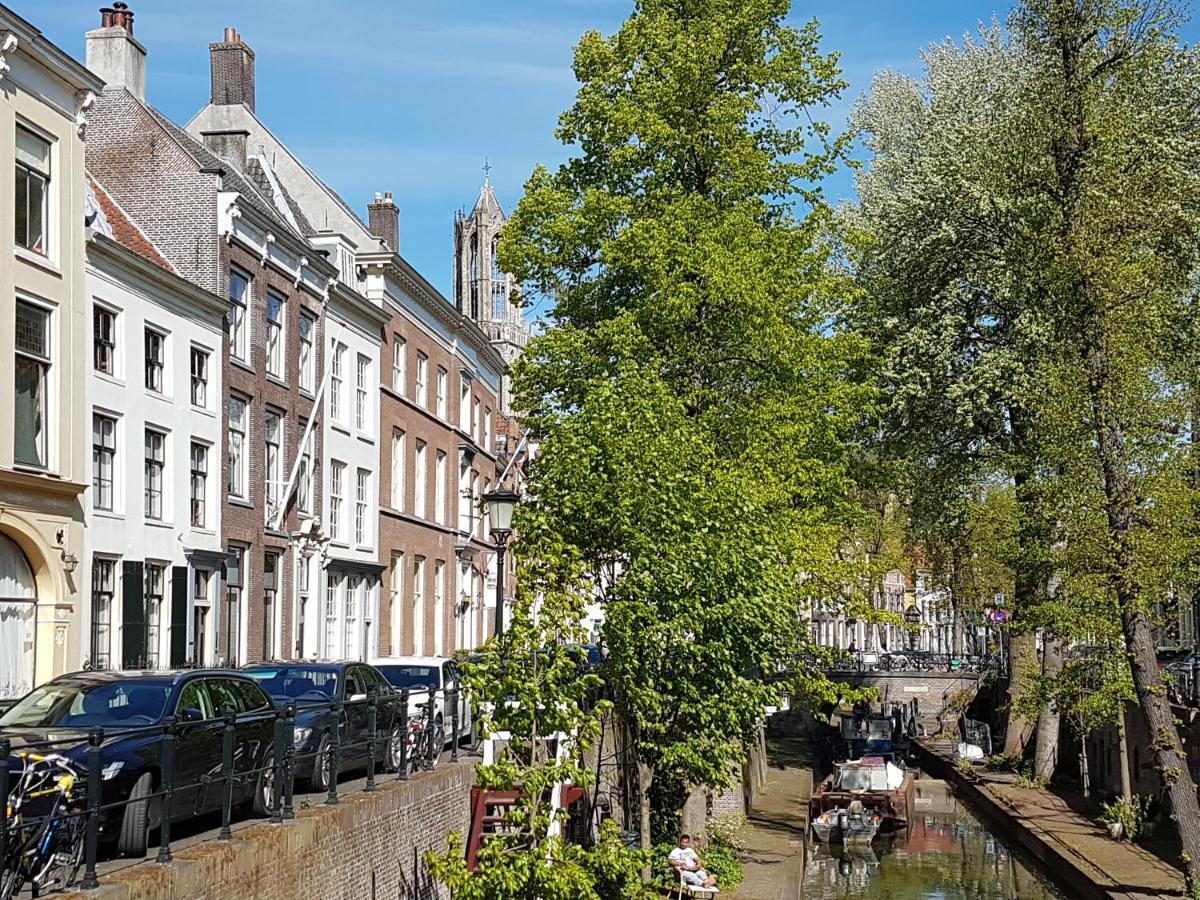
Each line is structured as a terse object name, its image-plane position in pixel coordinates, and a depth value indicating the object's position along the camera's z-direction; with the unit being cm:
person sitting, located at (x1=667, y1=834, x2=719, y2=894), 2359
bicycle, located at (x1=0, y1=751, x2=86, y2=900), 1017
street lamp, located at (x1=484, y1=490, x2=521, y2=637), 2127
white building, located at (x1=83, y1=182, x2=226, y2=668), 2678
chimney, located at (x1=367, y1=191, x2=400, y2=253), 4825
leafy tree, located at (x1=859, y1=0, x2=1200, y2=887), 2373
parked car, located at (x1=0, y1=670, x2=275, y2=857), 1215
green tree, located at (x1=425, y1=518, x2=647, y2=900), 1698
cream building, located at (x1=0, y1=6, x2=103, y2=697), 2345
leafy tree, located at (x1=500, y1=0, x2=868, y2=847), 2098
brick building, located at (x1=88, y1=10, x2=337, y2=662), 3186
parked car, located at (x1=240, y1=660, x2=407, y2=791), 1727
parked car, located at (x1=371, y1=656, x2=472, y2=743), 2436
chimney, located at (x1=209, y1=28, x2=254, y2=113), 4322
